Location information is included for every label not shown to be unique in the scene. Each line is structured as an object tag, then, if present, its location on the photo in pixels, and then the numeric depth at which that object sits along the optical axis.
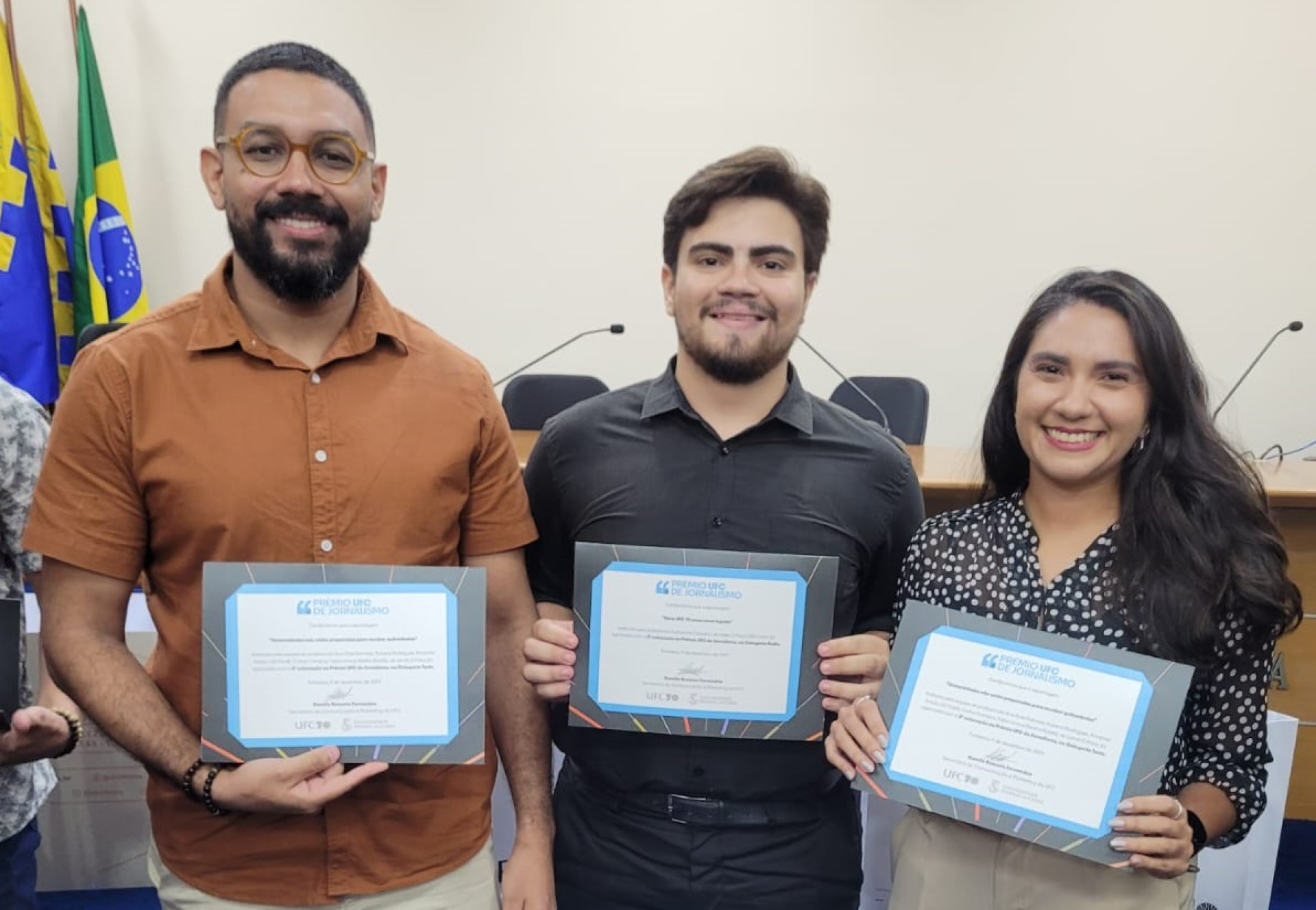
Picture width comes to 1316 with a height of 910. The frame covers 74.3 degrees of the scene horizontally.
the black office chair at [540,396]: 4.10
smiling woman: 1.29
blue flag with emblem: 4.36
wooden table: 2.79
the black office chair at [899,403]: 4.11
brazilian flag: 4.61
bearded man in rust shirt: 1.26
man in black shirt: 1.46
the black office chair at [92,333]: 3.61
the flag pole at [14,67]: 4.41
